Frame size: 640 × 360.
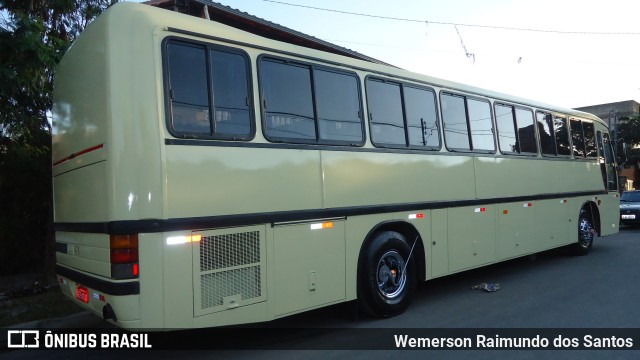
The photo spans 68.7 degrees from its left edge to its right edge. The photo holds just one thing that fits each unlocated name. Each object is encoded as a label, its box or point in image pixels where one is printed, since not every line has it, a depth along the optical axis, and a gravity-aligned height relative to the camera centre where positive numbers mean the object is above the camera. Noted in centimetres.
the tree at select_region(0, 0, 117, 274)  615 +172
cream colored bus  388 +36
